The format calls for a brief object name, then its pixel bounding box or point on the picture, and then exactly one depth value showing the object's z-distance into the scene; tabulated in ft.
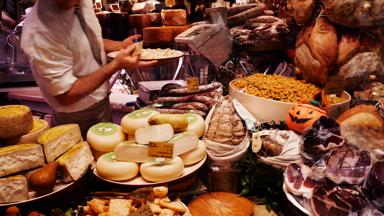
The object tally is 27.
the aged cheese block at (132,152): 4.73
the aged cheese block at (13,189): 4.10
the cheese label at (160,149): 4.72
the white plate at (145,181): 4.67
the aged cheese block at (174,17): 10.16
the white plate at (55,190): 4.15
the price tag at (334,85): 6.43
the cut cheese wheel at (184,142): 4.90
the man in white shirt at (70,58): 5.90
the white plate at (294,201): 4.33
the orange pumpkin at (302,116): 5.49
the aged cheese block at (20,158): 4.19
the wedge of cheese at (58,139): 4.54
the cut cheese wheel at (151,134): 4.85
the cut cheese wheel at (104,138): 5.11
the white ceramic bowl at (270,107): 6.20
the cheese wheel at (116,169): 4.66
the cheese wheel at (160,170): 4.63
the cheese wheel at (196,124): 5.51
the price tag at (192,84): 6.81
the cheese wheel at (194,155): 5.06
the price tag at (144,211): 3.99
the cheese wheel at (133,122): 5.22
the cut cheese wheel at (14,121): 4.58
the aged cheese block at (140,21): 11.12
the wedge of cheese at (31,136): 4.78
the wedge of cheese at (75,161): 4.44
